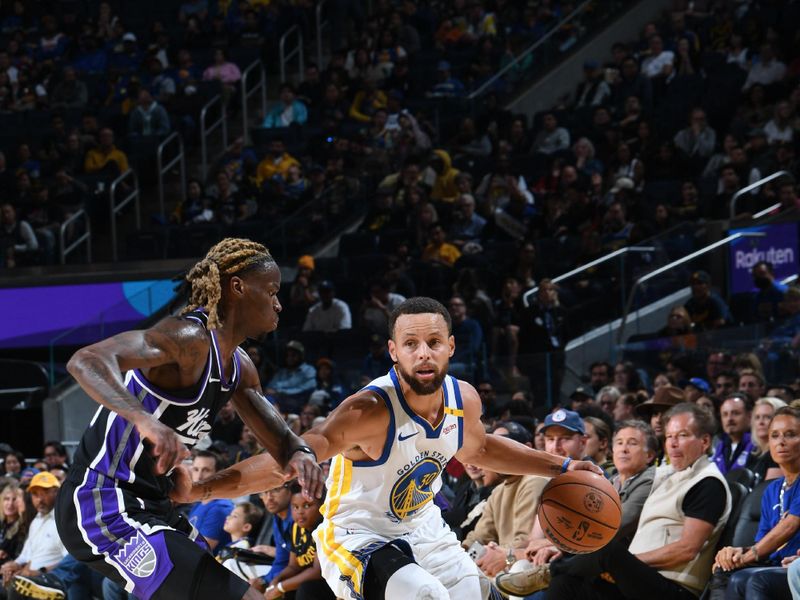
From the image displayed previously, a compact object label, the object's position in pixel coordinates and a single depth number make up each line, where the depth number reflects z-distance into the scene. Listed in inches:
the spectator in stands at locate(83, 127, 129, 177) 749.3
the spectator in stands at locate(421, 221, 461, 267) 597.3
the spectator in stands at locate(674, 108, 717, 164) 619.5
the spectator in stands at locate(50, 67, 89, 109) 814.5
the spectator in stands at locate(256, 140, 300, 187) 708.7
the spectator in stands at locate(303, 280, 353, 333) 563.5
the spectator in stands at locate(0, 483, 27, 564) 436.8
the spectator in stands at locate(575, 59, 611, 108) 690.2
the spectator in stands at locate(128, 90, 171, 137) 775.1
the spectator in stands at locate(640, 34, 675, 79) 684.7
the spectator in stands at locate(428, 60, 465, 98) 746.2
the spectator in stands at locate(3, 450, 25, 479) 506.0
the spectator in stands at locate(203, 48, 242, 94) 812.0
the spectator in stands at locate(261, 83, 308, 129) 767.1
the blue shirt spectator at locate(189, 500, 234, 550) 387.5
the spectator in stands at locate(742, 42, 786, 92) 639.8
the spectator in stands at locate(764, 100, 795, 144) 601.3
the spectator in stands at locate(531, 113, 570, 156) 666.8
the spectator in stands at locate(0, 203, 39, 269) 689.0
